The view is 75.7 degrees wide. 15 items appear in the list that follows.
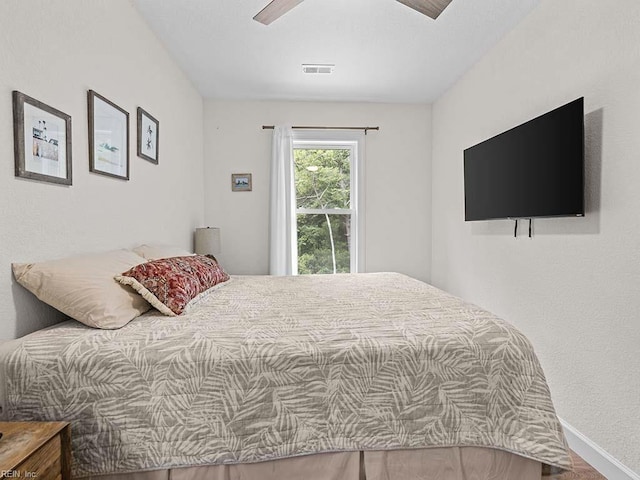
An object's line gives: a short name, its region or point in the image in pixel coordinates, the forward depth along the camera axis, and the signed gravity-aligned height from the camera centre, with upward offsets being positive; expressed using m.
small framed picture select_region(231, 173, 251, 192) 4.44 +0.45
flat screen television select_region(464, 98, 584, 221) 2.11 +0.33
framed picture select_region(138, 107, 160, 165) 2.70 +0.60
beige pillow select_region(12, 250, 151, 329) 1.58 -0.26
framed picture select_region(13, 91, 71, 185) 1.54 +0.34
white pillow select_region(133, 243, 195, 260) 2.46 -0.17
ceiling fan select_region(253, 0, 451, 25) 2.08 +1.13
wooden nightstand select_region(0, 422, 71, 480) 1.01 -0.59
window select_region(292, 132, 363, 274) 4.59 +0.18
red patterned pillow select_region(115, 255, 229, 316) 1.82 -0.28
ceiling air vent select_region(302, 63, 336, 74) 3.47 +1.32
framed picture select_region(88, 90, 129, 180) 2.10 +0.48
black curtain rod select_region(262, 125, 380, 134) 4.40 +1.04
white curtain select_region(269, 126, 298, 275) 4.38 +0.24
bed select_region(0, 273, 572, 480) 1.37 -0.62
